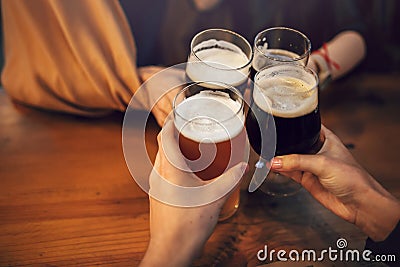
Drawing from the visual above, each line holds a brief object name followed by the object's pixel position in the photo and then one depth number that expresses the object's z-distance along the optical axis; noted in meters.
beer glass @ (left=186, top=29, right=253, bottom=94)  1.15
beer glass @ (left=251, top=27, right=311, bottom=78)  1.22
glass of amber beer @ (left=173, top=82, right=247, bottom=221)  1.01
